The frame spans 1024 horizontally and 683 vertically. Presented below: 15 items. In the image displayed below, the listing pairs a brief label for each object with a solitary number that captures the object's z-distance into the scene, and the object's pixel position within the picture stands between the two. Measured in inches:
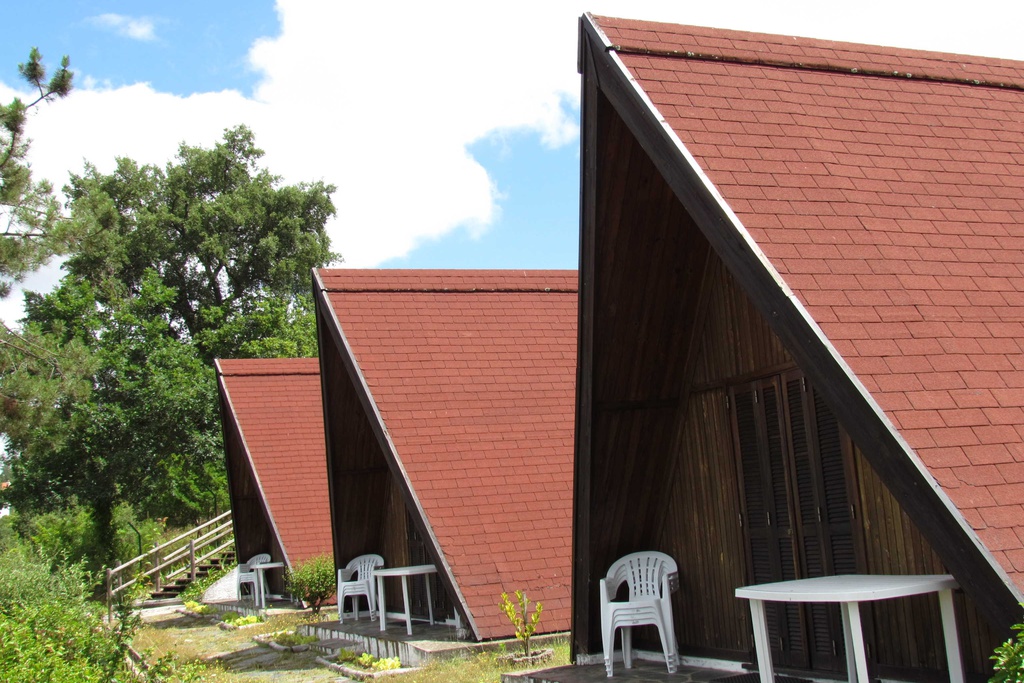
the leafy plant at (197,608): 826.2
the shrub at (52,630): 326.6
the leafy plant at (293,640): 548.0
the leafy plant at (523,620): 382.9
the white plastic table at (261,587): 725.3
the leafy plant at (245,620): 683.4
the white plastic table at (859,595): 190.2
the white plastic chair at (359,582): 553.0
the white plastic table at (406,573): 456.8
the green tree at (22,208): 597.9
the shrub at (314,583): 620.4
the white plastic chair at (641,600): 305.7
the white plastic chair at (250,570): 764.0
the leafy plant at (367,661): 427.8
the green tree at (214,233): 1455.5
